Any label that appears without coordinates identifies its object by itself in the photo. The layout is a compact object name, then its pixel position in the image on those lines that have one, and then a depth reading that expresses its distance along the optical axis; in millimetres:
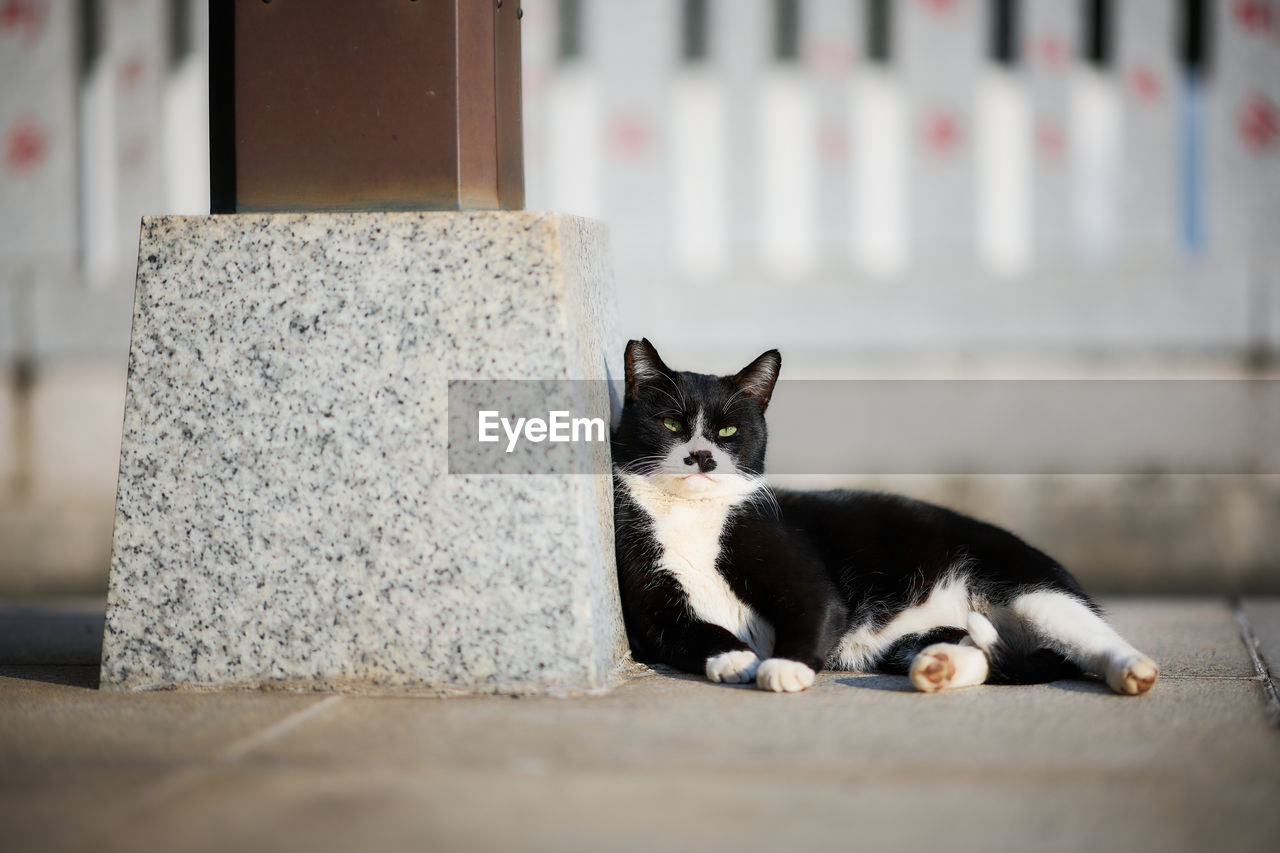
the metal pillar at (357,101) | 2527
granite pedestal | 2418
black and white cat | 2654
